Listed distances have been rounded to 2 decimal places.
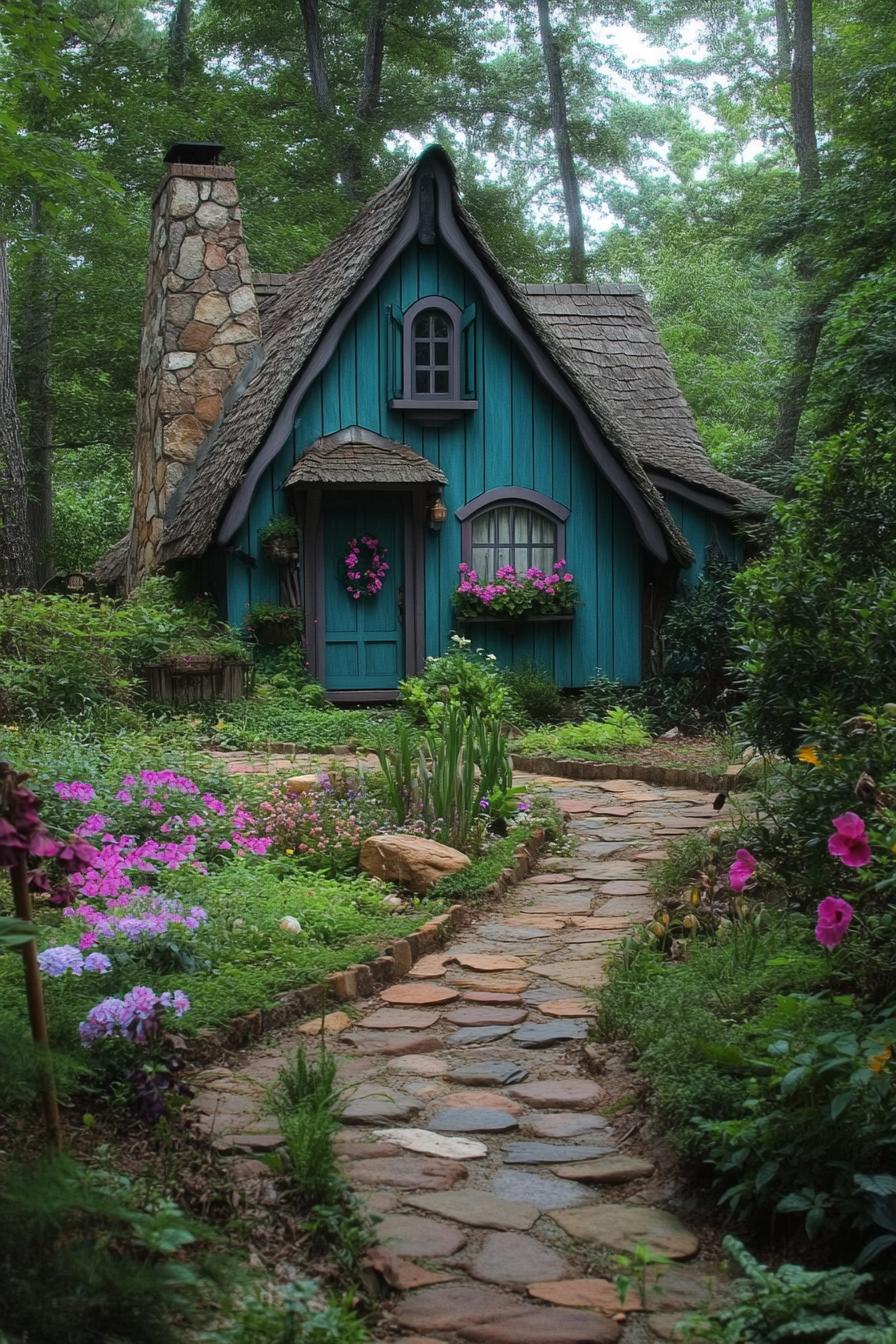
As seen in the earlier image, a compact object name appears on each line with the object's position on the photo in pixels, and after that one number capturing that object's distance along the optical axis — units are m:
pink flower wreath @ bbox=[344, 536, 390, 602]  13.64
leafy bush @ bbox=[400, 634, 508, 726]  11.95
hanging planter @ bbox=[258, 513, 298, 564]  13.14
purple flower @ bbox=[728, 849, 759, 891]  4.07
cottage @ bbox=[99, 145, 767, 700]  13.30
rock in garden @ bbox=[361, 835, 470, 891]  6.15
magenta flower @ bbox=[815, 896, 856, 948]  3.31
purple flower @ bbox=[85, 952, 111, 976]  3.86
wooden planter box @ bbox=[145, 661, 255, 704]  11.68
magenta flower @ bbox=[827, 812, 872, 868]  3.30
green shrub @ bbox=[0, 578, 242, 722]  10.34
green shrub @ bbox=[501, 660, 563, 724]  13.27
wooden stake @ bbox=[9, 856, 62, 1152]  2.59
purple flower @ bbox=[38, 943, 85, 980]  3.74
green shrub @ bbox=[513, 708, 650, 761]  11.08
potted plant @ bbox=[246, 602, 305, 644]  12.98
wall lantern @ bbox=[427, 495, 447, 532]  13.52
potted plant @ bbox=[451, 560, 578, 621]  13.73
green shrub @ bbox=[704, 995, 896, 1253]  2.90
